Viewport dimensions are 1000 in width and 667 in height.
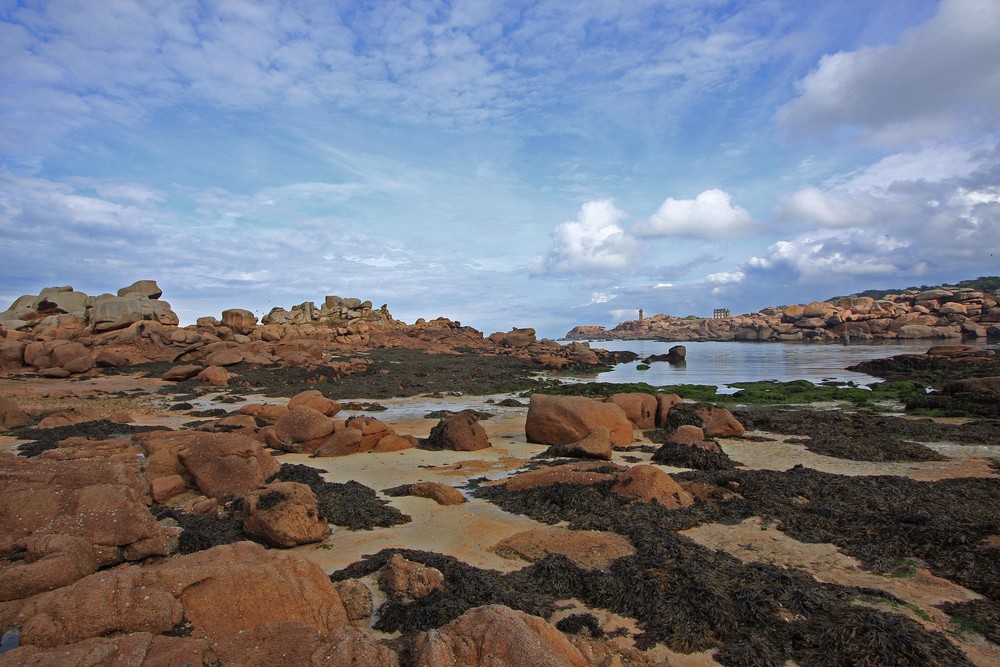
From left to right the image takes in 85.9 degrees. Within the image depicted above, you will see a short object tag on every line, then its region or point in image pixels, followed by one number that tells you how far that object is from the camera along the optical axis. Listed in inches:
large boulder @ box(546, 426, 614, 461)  455.8
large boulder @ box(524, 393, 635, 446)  522.3
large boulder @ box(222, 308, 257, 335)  1817.2
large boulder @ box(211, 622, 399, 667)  127.4
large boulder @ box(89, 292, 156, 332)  1519.4
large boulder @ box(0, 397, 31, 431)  521.3
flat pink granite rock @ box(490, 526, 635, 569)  246.1
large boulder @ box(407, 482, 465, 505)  335.0
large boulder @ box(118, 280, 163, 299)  1854.1
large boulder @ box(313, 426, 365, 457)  480.7
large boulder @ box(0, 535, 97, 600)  159.8
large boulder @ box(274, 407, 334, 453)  494.9
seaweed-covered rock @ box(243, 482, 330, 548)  251.6
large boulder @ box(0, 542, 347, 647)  137.8
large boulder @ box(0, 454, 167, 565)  205.2
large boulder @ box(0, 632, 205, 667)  116.2
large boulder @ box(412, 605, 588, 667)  130.6
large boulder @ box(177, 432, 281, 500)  320.5
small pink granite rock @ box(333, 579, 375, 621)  183.5
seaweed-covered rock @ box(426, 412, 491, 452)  511.2
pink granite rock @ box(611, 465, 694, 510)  320.8
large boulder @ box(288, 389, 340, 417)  651.5
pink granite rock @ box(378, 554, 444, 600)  200.5
